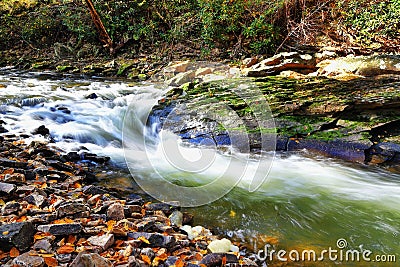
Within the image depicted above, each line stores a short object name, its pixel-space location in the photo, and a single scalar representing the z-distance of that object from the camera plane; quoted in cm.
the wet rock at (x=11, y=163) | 365
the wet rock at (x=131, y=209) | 285
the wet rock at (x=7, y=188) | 281
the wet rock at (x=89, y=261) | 180
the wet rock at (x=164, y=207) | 318
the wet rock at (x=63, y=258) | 191
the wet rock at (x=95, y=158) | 479
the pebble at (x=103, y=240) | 213
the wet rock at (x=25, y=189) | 295
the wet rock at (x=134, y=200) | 323
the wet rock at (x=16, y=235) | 194
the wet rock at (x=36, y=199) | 274
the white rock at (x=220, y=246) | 252
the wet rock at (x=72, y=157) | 462
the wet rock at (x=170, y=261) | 214
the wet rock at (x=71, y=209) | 257
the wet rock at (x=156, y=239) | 234
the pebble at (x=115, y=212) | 269
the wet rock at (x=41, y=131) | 560
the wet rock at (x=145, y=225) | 254
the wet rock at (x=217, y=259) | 224
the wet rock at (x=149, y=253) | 216
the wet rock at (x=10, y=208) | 248
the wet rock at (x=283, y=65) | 802
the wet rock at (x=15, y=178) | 319
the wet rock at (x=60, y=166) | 407
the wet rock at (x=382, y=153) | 495
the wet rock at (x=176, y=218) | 293
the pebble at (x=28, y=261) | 179
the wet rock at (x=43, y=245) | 199
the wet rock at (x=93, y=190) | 332
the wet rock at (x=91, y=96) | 817
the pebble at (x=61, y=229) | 219
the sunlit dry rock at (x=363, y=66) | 669
